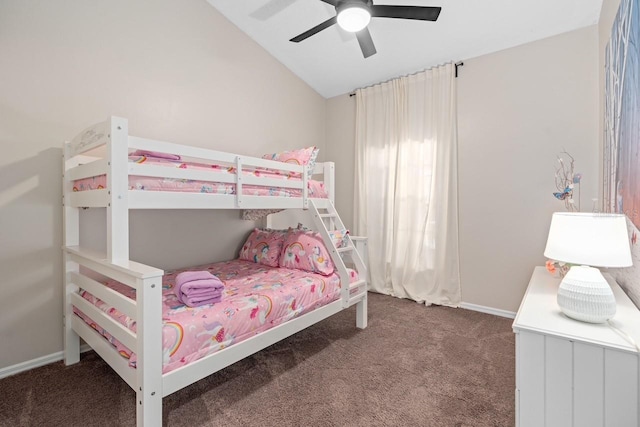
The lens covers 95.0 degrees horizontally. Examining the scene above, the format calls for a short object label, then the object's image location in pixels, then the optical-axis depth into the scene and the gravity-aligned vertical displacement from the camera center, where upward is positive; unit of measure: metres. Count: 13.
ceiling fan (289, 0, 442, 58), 1.95 +1.34
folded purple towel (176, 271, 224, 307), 1.65 -0.46
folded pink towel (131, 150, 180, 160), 1.63 +0.31
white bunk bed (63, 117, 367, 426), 1.28 -0.28
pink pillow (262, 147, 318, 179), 2.50 +0.45
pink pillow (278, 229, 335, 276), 2.42 -0.39
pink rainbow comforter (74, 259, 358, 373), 1.41 -0.58
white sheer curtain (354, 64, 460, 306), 3.18 +0.28
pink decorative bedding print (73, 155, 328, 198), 1.59 +0.15
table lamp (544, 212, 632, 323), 1.13 -0.21
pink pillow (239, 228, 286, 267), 2.73 -0.38
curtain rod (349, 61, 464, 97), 3.09 +1.53
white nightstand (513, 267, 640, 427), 0.96 -0.58
